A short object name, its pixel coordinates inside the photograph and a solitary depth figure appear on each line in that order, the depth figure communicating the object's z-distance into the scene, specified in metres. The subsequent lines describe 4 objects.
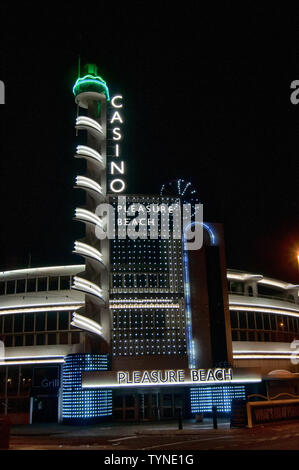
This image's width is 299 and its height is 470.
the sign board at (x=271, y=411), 27.03
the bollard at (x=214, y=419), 26.55
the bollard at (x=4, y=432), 20.07
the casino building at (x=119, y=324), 33.38
